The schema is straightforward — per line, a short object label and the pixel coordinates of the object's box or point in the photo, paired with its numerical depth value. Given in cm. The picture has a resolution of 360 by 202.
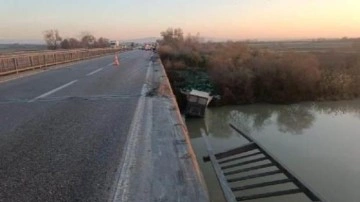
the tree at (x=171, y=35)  10932
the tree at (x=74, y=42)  11966
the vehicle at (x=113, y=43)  12761
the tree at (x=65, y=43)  11729
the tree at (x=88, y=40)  13700
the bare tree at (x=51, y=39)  12395
